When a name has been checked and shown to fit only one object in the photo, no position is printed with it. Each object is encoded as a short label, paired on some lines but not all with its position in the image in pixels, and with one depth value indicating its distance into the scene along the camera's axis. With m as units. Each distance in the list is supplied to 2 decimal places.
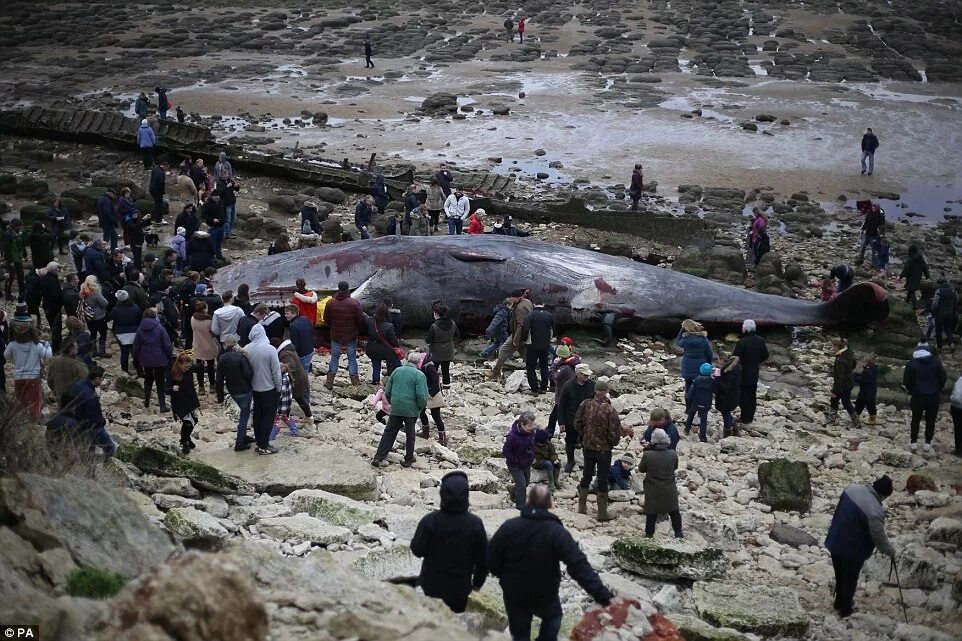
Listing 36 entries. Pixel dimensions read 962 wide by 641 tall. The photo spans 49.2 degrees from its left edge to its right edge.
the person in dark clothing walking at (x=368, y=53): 45.84
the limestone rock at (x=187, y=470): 10.30
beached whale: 17.17
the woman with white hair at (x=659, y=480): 10.23
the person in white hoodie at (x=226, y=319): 13.25
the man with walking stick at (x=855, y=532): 9.13
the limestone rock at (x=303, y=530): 9.23
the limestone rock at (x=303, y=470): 10.59
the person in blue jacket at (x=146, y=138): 26.20
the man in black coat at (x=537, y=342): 14.64
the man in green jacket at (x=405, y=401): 11.47
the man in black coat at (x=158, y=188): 22.19
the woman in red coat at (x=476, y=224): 20.62
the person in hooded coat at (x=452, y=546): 7.45
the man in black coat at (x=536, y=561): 7.22
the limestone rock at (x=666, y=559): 9.49
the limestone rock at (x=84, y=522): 7.06
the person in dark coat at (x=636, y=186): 25.69
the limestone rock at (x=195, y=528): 8.36
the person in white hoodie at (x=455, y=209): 21.34
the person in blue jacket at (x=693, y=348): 13.80
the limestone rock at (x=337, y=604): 6.19
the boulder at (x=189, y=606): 5.29
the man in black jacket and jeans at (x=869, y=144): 30.55
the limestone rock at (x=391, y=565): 8.34
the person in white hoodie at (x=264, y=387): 11.34
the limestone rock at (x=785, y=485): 11.70
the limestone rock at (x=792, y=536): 10.99
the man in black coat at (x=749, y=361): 13.95
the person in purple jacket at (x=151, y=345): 12.84
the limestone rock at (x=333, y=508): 9.77
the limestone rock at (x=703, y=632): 8.38
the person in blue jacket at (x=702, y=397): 13.20
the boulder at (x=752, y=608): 8.85
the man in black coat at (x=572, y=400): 11.89
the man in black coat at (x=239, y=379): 11.23
